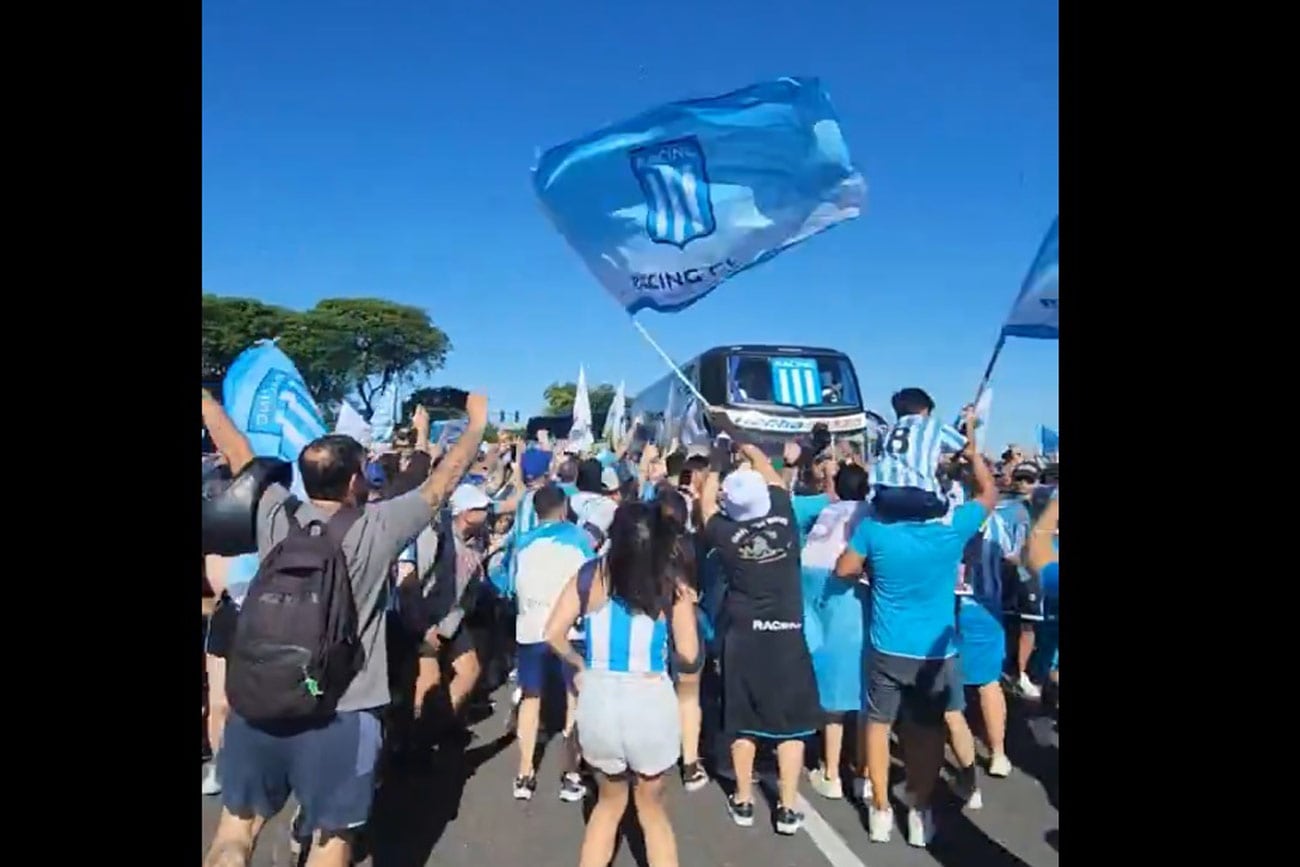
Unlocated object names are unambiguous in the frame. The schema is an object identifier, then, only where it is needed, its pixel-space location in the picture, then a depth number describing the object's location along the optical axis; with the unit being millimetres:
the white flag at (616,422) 13188
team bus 16344
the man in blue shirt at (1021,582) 6672
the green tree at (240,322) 44388
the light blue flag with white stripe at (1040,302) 5754
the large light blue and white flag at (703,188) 5309
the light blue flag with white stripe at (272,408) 4637
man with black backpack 3221
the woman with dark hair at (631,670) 3674
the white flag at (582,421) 10828
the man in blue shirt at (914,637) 4605
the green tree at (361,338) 46250
